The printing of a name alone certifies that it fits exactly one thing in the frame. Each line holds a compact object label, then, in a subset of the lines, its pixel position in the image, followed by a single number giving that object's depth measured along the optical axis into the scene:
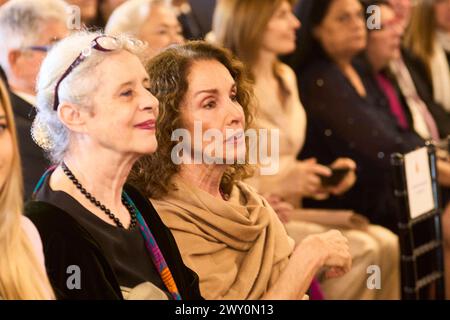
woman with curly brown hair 4.00
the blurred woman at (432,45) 7.77
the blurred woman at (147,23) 4.93
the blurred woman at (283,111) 5.77
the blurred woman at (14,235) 3.45
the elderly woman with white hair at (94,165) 3.54
